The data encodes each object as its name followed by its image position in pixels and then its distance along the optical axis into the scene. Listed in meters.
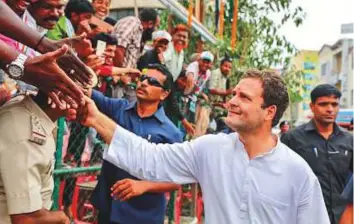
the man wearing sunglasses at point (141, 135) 3.24
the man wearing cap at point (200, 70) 6.60
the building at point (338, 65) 43.66
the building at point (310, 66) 53.97
